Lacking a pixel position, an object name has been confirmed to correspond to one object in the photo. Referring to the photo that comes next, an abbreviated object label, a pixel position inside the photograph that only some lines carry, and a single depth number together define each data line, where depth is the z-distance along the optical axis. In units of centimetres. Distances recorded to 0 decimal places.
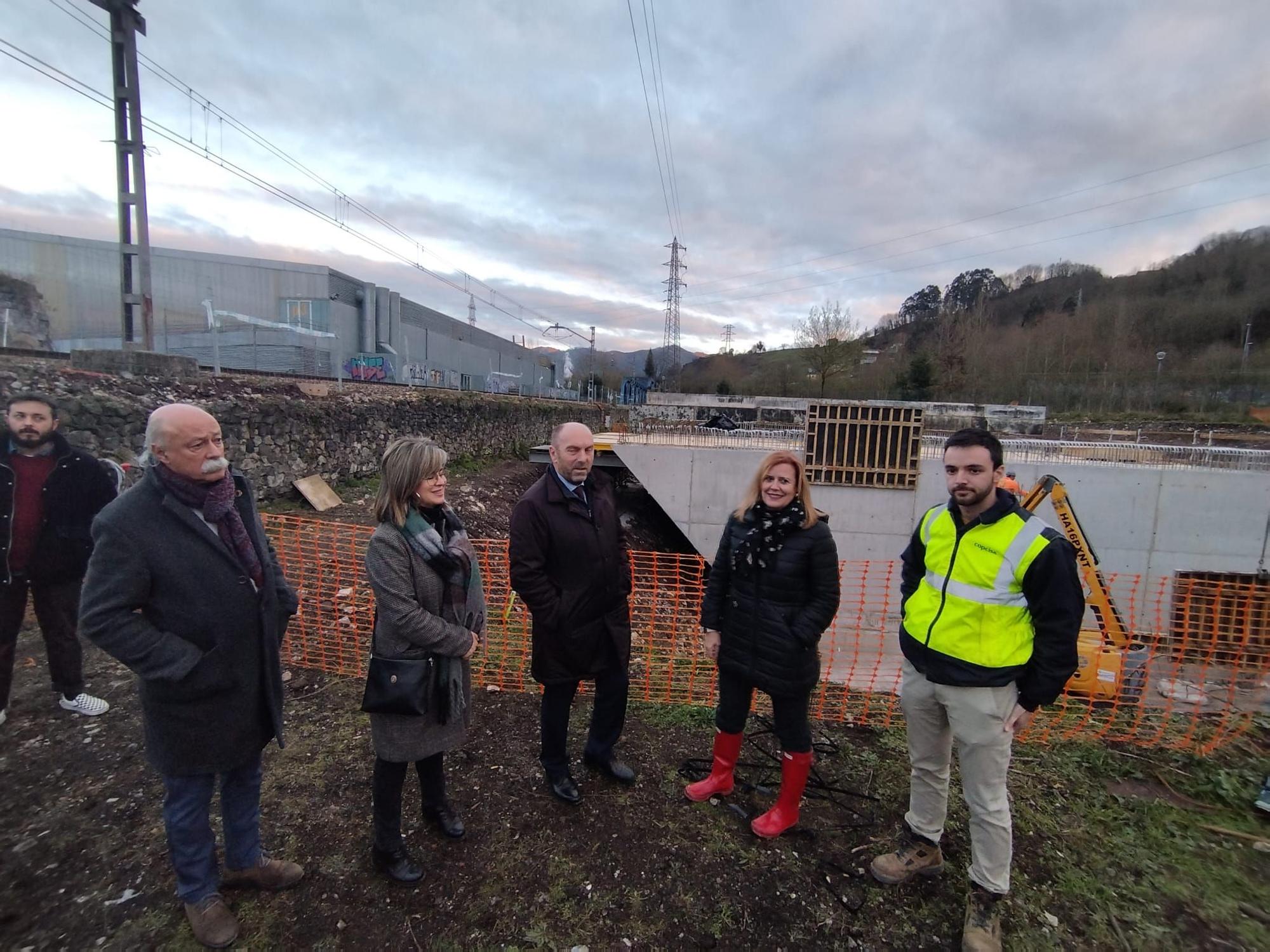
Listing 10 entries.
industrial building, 2208
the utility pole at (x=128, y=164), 805
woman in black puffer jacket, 231
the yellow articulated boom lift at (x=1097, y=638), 622
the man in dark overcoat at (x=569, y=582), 239
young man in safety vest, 187
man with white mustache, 161
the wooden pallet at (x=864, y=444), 1326
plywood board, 860
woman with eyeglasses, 193
